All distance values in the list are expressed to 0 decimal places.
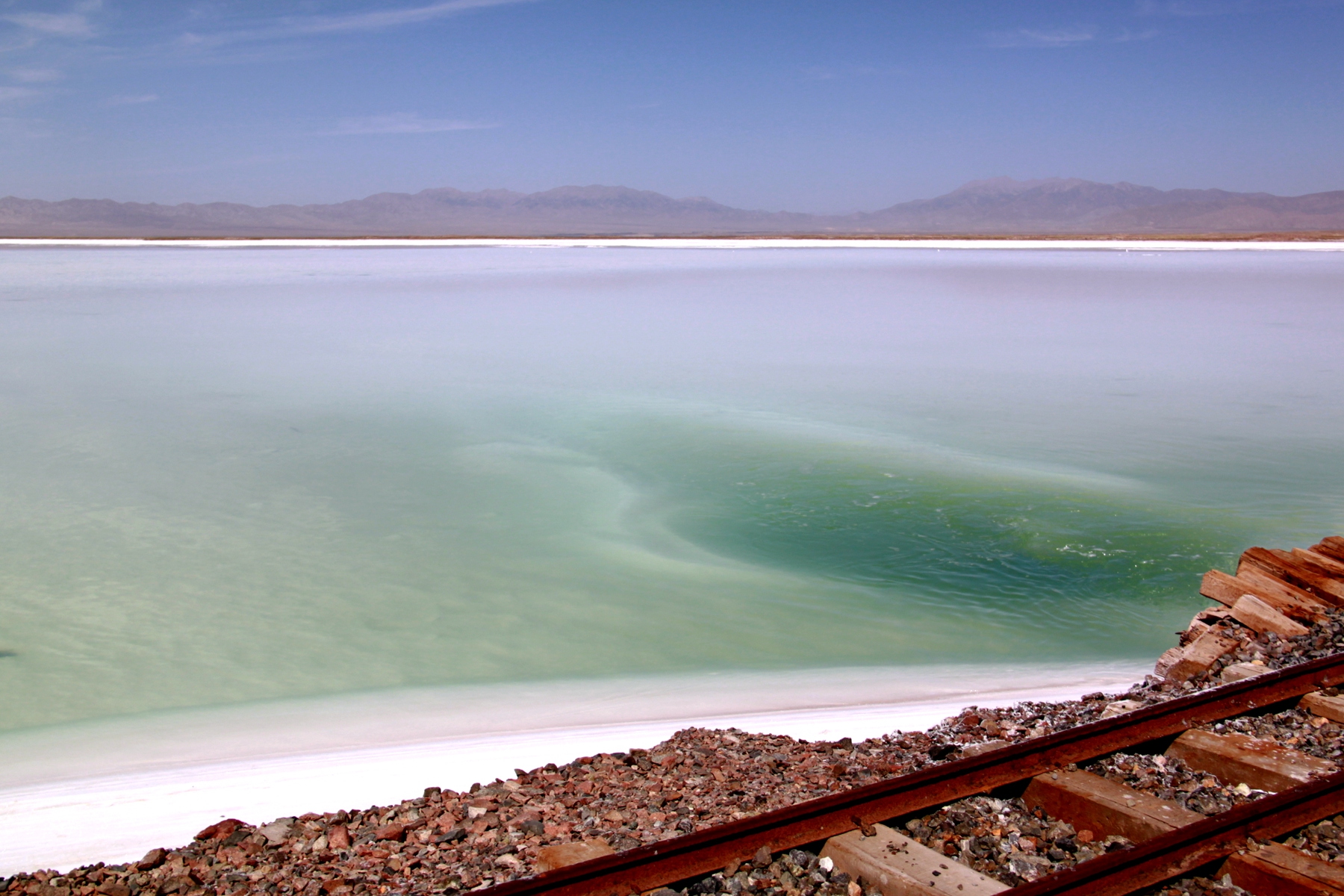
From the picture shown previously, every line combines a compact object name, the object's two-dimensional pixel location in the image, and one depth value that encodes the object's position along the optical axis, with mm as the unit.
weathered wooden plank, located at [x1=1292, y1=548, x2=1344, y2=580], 5770
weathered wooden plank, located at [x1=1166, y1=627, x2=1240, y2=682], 4844
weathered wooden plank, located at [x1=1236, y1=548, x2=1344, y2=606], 5578
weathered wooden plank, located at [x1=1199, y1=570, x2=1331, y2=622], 5371
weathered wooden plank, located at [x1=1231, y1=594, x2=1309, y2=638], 5168
